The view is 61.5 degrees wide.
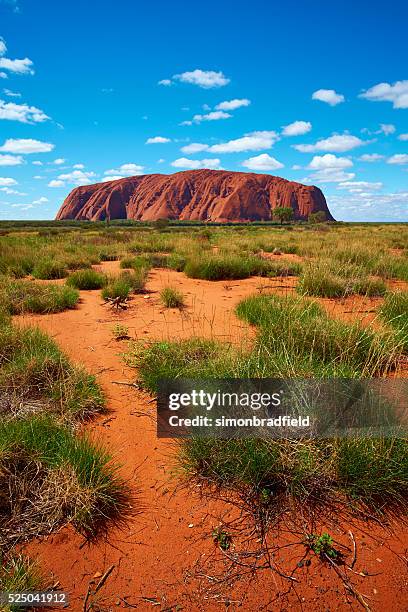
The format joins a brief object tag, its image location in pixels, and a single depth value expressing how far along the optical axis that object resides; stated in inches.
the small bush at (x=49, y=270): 370.9
